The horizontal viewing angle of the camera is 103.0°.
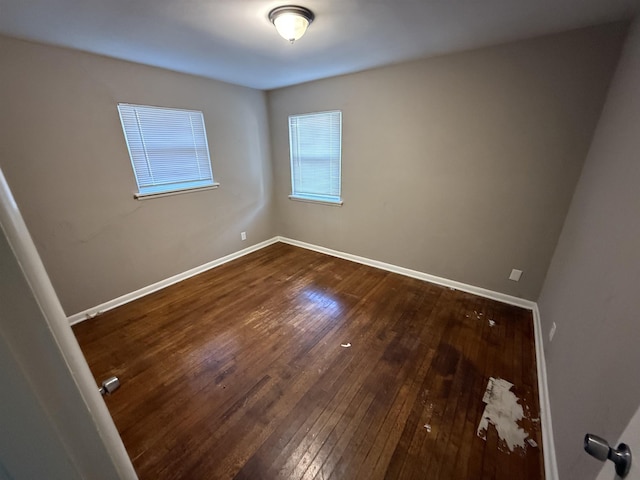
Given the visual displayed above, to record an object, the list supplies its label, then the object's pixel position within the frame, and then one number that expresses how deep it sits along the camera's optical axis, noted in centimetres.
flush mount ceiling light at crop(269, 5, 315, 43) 154
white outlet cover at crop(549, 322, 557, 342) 173
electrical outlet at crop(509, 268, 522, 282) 247
